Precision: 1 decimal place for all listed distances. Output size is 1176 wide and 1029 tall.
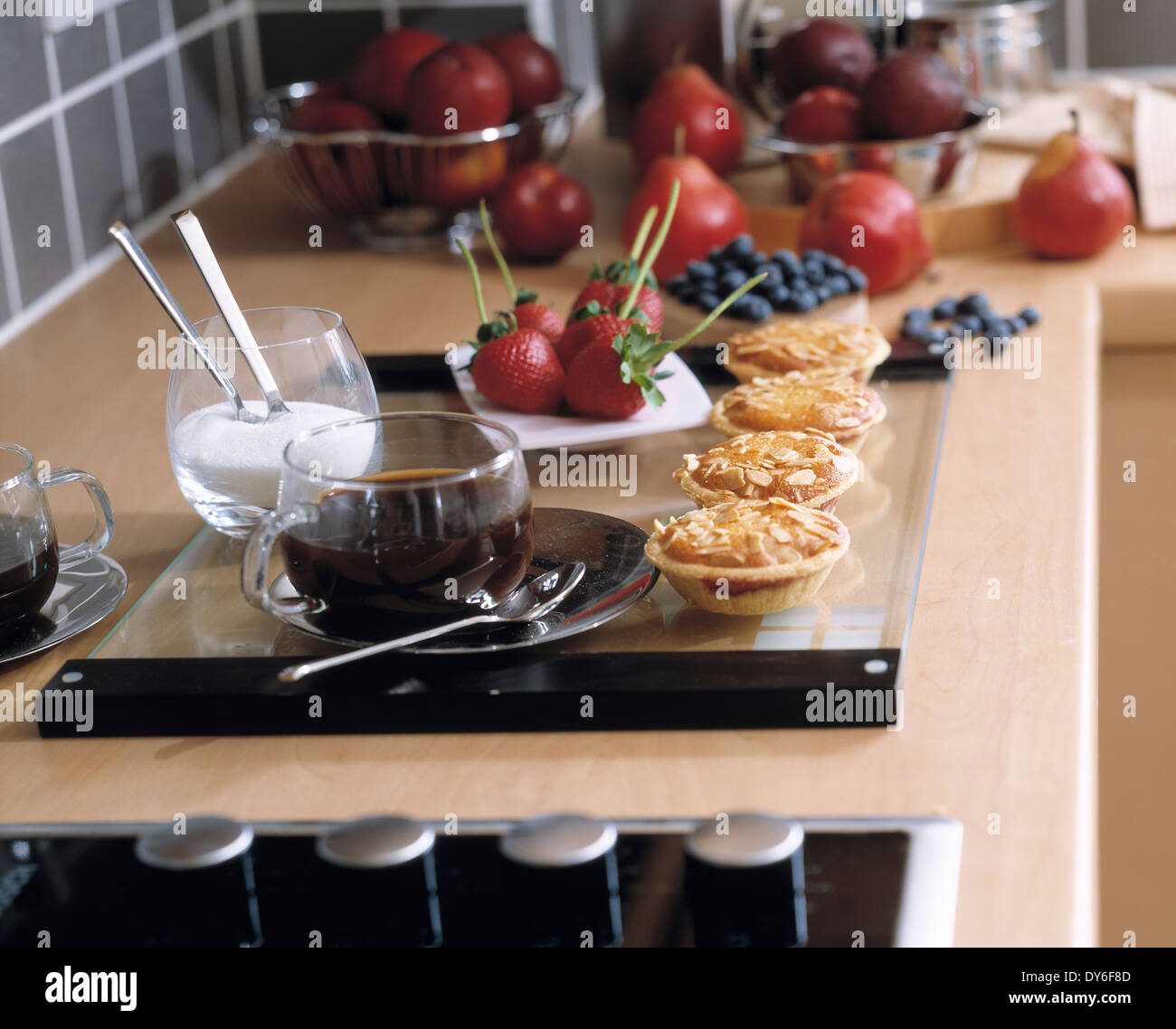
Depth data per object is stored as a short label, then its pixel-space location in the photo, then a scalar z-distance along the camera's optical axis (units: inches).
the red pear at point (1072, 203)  66.1
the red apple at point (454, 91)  69.3
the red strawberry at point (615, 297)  57.1
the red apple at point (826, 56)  72.7
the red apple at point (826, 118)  69.5
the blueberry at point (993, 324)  61.2
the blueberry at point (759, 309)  60.4
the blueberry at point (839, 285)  61.4
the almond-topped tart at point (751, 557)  47.9
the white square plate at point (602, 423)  54.4
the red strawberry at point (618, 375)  54.0
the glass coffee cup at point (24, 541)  48.1
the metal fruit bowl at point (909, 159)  68.1
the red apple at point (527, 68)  72.7
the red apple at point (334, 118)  70.3
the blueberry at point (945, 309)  62.7
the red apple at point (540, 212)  68.6
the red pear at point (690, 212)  66.5
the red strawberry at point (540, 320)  56.6
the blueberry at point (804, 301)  60.6
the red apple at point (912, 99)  68.2
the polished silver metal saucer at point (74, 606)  49.0
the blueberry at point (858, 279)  61.8
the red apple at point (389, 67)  71.5
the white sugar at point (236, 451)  50.9
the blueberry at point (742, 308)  60.6
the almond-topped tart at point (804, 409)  53.8
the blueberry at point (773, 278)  61.4
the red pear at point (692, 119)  73.5
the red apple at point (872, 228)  64.6
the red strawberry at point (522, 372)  55.1
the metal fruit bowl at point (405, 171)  69.7
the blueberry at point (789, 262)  61.7
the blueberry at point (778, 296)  60.9
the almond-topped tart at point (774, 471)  50.8
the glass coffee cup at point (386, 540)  46.6
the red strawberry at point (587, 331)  54.8
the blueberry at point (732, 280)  61.6
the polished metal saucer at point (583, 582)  47.7
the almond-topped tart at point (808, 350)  56.8
